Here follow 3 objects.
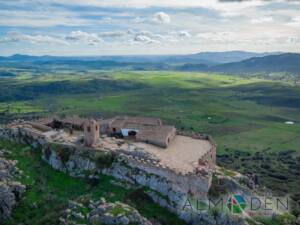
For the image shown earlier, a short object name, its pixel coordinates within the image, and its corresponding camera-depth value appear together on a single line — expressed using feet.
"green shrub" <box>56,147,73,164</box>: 118.08
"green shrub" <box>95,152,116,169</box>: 111.28
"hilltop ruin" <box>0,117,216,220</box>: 102.36
